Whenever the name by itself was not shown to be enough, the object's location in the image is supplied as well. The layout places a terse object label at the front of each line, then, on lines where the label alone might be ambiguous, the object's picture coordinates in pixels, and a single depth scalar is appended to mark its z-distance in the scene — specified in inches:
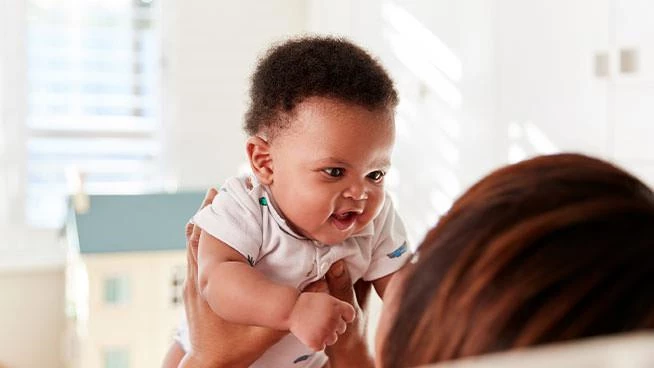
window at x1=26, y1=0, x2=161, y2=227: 126.9
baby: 35.6
